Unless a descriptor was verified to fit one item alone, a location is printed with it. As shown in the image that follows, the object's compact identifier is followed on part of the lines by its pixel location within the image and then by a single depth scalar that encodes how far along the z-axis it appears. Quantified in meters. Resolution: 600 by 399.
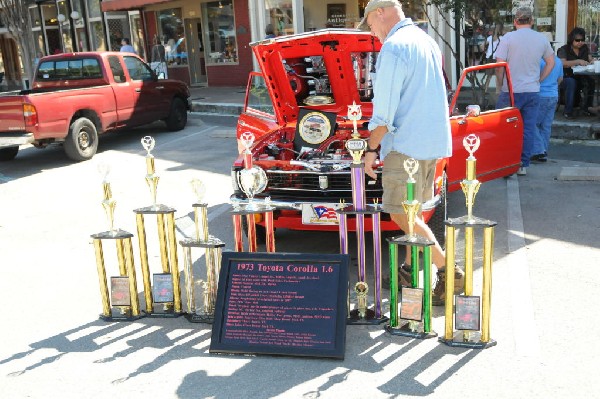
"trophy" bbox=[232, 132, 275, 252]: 4.11
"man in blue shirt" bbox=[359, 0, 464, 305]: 3.92
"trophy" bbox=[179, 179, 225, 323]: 4.24
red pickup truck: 10.05
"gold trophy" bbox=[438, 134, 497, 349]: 3.81
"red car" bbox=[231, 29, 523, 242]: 5.21
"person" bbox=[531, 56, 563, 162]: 8.20
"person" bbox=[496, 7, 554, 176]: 7.64
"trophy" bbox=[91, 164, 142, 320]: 4.41
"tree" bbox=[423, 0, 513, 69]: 9.79
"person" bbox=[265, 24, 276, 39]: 16.42
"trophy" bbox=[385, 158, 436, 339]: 3.87
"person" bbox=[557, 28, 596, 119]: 10.98
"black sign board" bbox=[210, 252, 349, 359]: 3.85
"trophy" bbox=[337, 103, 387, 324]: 3.99
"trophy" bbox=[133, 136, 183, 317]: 4.44
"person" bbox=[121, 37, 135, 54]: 18.33
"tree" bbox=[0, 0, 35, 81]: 21.62
